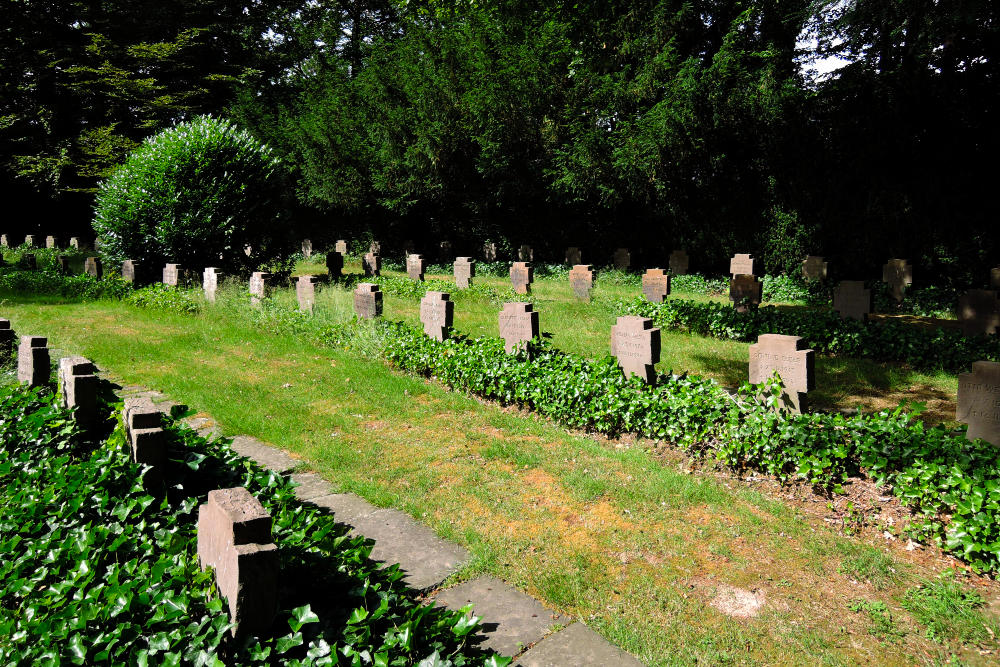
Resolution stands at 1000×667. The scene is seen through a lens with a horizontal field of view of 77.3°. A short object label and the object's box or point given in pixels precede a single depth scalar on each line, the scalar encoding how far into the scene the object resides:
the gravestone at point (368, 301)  11.16
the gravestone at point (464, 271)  17.56
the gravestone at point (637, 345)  6.90
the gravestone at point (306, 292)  13.14
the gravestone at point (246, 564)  2.44
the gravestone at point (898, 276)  15.26
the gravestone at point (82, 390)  4.45
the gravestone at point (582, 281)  15.85
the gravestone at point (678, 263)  19.53
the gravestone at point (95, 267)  17.14
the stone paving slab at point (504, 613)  3.25
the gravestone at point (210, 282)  14.37
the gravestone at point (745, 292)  12.88
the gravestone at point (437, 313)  9.33
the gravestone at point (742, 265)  16.23
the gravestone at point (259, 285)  14.31
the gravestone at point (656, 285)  14.10
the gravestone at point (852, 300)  11.38
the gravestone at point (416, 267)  19.42
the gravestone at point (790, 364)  6.00
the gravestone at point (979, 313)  10.30
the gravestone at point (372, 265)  20.38
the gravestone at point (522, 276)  16.62
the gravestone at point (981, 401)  5.16
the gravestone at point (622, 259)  20.81
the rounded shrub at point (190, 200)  15.73
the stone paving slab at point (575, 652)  3.10
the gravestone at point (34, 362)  5.67
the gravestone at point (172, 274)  15.23
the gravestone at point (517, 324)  8.37
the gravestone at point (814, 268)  16.97
